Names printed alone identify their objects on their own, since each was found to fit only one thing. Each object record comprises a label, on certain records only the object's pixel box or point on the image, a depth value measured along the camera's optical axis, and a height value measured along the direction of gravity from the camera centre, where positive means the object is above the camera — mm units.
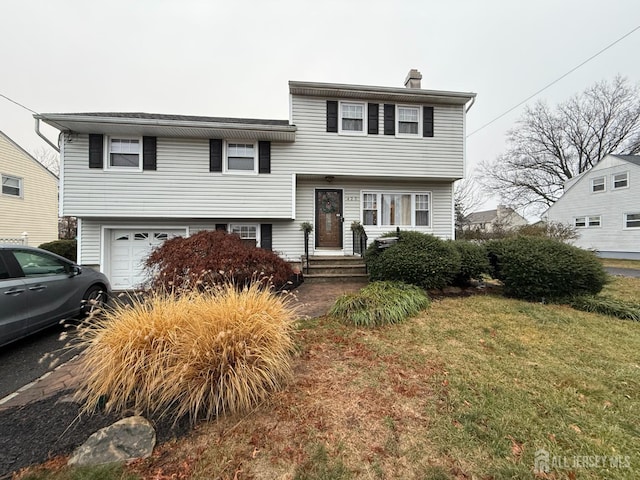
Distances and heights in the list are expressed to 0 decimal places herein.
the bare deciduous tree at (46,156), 24358 +8206
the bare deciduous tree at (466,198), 24062 +4527
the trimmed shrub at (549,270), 5488 -628
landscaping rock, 1855 -1531
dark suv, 3670 -783
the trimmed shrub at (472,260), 6293 -449
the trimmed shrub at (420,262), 5793 -456
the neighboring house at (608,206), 16500 +2491
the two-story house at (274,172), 8125 +2406
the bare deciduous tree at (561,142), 24312 +10250
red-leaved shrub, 5770 -461
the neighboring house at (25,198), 13617 +2590
